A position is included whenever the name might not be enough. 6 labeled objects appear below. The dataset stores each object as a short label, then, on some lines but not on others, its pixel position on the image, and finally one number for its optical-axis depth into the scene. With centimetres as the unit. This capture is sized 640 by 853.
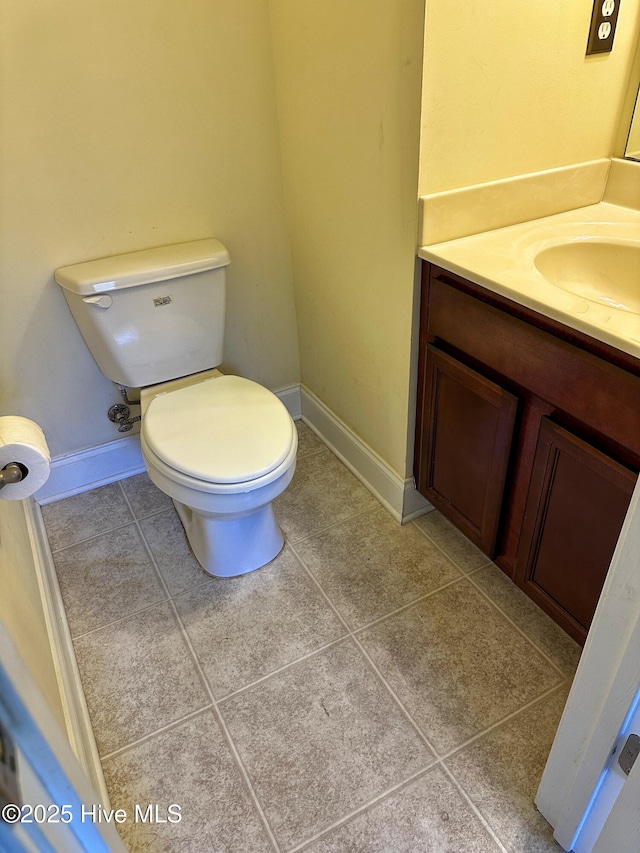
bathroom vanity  109
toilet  148
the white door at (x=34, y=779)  50
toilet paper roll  84
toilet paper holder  82
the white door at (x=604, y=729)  83
